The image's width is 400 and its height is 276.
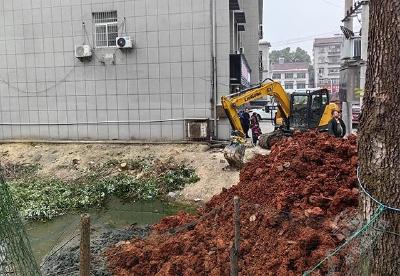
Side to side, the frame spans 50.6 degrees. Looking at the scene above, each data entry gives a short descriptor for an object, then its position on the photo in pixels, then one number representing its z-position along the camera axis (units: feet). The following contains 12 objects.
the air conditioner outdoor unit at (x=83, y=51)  45.93
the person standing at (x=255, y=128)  51.12
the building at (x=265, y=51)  174.15
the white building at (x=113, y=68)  44.16
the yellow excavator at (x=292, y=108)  41.32
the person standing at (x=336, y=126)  43.25
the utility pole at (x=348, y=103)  53.20
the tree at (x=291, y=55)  370.73
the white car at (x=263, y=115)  95.93
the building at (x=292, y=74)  272.72
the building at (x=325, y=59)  258.80
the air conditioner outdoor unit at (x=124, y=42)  44.93
